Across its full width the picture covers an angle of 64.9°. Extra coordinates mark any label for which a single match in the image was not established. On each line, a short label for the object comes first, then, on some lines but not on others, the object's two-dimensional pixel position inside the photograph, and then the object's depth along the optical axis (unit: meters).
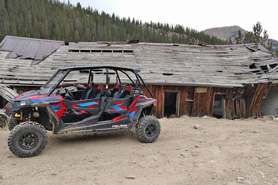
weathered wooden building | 13.17
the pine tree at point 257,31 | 32.28
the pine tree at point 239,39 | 34.99
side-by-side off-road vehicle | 4.72
